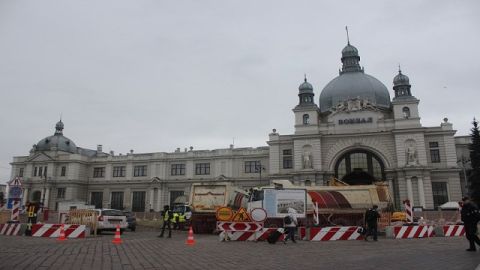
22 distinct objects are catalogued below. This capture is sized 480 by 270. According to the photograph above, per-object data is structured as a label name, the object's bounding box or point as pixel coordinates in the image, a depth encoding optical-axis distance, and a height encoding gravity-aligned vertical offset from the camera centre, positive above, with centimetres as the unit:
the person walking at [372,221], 1775 -40
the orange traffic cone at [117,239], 1538 -103
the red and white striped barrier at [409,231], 1929 -96
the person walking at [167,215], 2000 -9
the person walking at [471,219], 1177 -23
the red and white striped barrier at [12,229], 1996 -78
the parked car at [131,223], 2766 -68
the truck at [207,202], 2453 +75
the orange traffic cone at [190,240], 1501 -105
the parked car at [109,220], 2155 -36
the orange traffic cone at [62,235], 1634 -90
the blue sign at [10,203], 1978 +58
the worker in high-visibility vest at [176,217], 2311 -22
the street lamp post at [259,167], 5573 +654
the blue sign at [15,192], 1920 +110
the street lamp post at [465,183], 4442 +351
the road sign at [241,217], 1947 -20
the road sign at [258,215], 1802 -10
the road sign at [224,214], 1995 -5
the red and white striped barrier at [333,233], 1811 -101
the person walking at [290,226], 1682 -58
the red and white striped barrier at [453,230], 2068 -98
